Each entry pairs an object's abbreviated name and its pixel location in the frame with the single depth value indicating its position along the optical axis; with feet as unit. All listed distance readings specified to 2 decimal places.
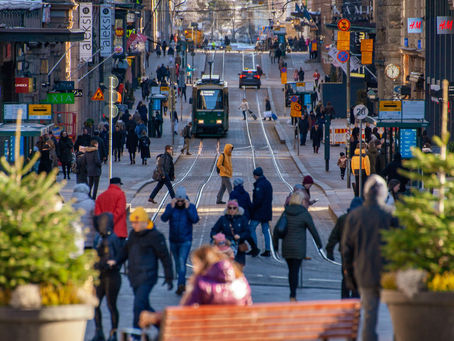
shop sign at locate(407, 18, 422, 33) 173.27
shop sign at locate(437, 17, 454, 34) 144.56
